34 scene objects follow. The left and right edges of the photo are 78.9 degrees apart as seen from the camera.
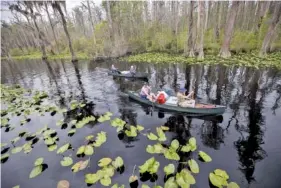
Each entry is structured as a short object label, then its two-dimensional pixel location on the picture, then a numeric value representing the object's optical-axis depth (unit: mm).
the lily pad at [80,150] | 5605
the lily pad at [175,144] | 5385
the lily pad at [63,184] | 4399
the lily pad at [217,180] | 4074
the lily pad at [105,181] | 4307
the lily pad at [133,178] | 4453
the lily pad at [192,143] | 5336
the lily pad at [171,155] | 4984
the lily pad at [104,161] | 4930
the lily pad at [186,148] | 5298
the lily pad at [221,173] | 4267
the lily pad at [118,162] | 4871
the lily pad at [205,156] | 4922
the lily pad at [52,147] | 5951
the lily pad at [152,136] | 5925
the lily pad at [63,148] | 5690
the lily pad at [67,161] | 5159
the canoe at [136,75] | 12812
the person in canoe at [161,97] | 7839
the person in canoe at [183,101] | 7285
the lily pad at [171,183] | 4078
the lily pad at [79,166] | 4912
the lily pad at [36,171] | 4886
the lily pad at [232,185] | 3952
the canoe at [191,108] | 6902
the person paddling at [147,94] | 8272
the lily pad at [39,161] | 5129
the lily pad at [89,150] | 5527
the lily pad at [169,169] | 4476
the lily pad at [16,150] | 5980
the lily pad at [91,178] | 4461
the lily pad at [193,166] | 4488
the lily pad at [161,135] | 5895
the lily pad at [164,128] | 6535
